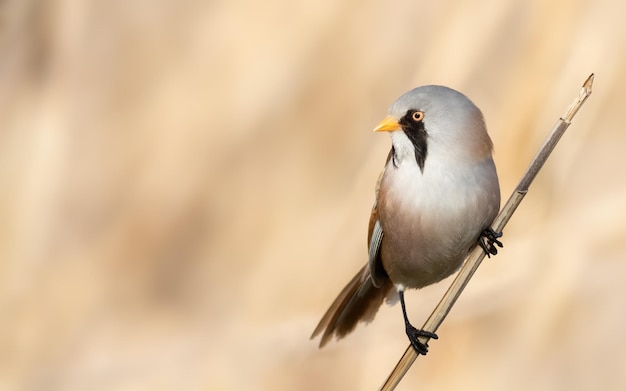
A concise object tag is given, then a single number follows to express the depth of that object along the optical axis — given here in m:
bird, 5.04
